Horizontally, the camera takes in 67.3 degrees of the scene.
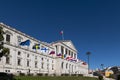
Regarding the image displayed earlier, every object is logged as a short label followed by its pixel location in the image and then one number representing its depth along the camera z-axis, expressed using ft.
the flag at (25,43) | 97.09
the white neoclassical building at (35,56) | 94.78
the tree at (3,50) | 48.72
